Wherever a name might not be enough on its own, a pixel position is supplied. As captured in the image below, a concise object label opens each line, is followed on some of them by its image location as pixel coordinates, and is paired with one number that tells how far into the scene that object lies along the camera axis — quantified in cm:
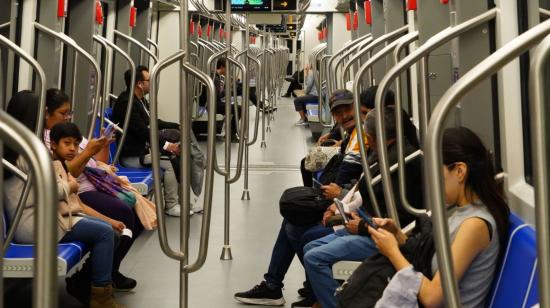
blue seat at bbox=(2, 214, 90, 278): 352
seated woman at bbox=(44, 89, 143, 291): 437
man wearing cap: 436
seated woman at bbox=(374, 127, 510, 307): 234
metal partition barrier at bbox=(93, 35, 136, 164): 510
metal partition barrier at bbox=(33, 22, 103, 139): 423
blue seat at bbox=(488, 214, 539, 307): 217
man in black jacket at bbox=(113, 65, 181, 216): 656
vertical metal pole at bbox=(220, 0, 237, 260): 463
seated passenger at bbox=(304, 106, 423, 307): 349
